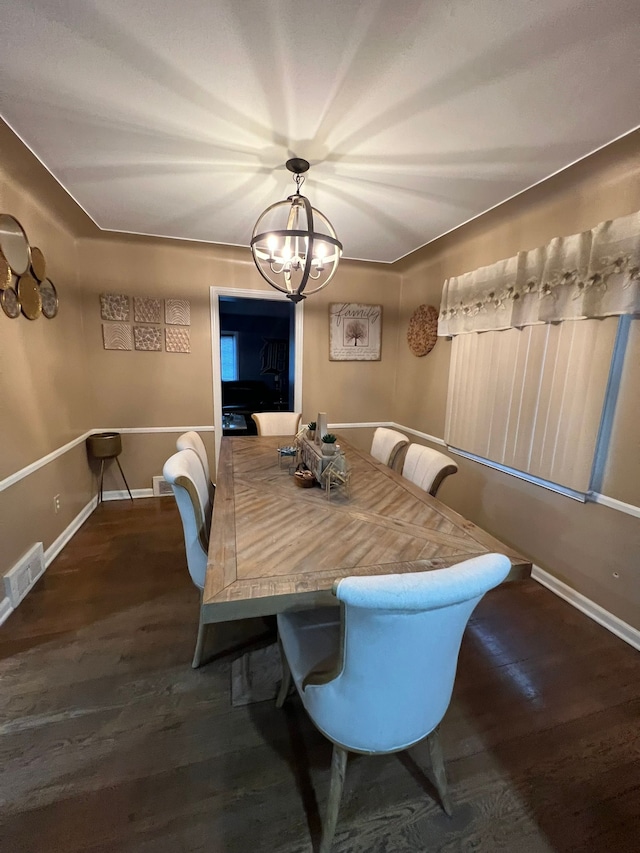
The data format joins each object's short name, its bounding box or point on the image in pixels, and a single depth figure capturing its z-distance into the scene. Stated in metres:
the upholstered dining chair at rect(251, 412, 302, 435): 3.19
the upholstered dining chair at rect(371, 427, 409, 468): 2.30
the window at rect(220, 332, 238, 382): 6.68
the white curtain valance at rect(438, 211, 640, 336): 1.74
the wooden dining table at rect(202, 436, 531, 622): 0.95
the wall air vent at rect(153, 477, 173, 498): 3.50
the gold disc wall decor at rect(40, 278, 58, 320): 2.40
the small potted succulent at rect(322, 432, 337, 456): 1.70
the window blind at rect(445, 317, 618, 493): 1.94
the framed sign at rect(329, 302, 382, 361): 3.81
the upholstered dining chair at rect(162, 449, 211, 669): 1.38
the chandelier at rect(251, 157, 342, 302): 1.59
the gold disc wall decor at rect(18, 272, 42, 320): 2.09
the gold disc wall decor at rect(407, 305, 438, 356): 3.36
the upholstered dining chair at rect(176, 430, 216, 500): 1.89
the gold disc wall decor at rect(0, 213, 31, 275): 1.88
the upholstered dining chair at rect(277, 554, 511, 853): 0.72
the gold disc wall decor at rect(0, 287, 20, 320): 1.91
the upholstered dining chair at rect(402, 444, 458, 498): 1.81
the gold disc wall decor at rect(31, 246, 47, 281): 2.23
